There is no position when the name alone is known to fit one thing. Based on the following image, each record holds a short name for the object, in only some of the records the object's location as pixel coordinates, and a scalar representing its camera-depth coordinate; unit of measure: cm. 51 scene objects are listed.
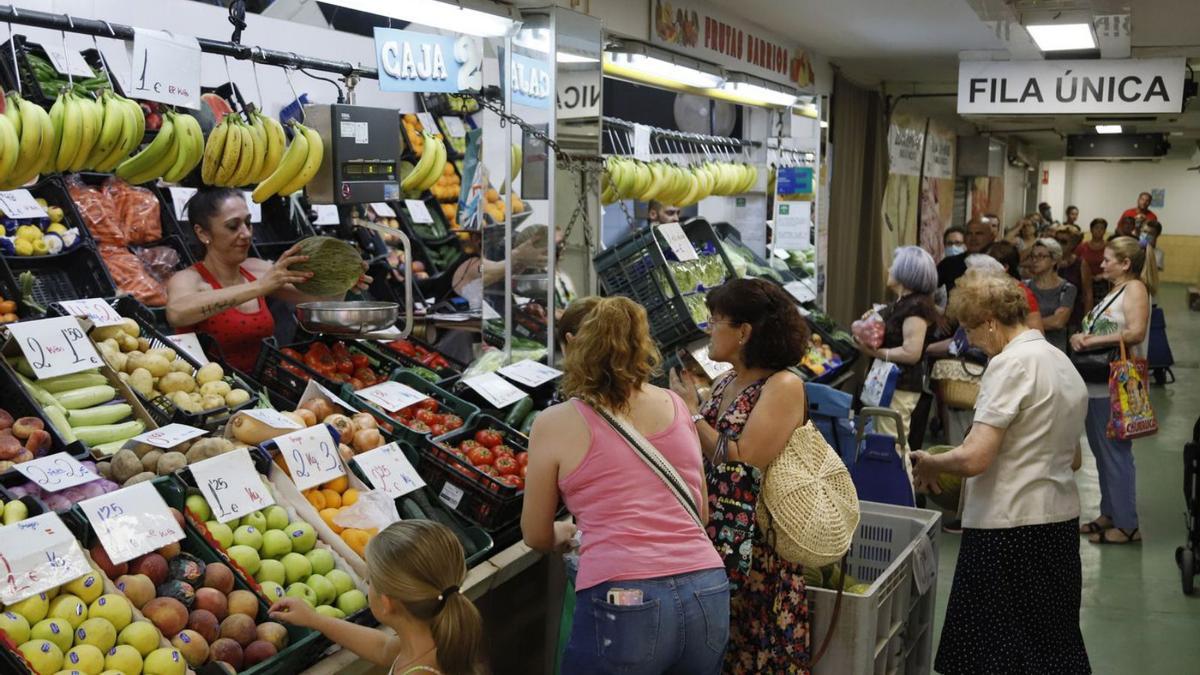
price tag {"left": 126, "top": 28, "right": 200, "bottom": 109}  325
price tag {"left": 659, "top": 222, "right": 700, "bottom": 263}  587
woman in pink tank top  255
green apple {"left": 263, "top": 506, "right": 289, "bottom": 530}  280
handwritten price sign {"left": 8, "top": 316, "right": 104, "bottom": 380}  313
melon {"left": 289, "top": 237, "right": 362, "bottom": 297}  405
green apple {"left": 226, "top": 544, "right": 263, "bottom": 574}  261
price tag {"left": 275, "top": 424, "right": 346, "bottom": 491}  300
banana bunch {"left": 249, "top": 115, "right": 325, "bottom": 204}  401
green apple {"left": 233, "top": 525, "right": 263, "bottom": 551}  268
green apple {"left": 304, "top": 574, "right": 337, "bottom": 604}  267
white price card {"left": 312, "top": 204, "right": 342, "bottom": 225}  574
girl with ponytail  210
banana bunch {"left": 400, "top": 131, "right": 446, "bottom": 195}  527
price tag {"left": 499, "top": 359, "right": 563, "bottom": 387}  427
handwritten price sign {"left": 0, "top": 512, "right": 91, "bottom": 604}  220
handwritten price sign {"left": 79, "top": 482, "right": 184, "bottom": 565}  243
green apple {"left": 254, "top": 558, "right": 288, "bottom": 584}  264
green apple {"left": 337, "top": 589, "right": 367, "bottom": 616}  268
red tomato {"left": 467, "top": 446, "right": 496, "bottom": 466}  353
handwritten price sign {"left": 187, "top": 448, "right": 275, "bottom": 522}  270
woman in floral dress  295
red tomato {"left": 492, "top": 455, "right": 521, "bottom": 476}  353
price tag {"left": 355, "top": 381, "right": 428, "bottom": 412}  366
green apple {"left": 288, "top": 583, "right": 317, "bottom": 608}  262
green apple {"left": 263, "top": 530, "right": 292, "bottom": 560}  272
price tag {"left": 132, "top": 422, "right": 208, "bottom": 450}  292
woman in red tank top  387
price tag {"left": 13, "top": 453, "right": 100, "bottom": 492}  262
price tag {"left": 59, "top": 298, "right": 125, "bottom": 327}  343
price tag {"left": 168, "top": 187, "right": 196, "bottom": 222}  514
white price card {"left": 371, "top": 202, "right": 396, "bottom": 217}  612
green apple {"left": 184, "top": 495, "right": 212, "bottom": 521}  268
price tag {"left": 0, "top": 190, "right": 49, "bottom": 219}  404
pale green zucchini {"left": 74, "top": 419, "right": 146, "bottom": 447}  304
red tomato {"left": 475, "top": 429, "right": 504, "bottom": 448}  365
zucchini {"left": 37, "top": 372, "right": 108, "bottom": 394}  319
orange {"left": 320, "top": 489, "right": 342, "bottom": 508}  305
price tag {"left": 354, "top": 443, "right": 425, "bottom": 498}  320
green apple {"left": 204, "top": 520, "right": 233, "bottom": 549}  265
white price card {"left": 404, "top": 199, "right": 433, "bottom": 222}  632
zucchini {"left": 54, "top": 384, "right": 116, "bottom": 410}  315
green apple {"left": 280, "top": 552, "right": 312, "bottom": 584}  269
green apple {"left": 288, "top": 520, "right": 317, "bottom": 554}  277
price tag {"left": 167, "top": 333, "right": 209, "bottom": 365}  371
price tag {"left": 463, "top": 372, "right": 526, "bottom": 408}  399
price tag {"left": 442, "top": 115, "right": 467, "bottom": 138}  690
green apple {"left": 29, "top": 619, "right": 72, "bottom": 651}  216
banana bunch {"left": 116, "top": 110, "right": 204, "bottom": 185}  366
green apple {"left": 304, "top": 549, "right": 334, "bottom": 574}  275
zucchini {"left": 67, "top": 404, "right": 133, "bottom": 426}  311
